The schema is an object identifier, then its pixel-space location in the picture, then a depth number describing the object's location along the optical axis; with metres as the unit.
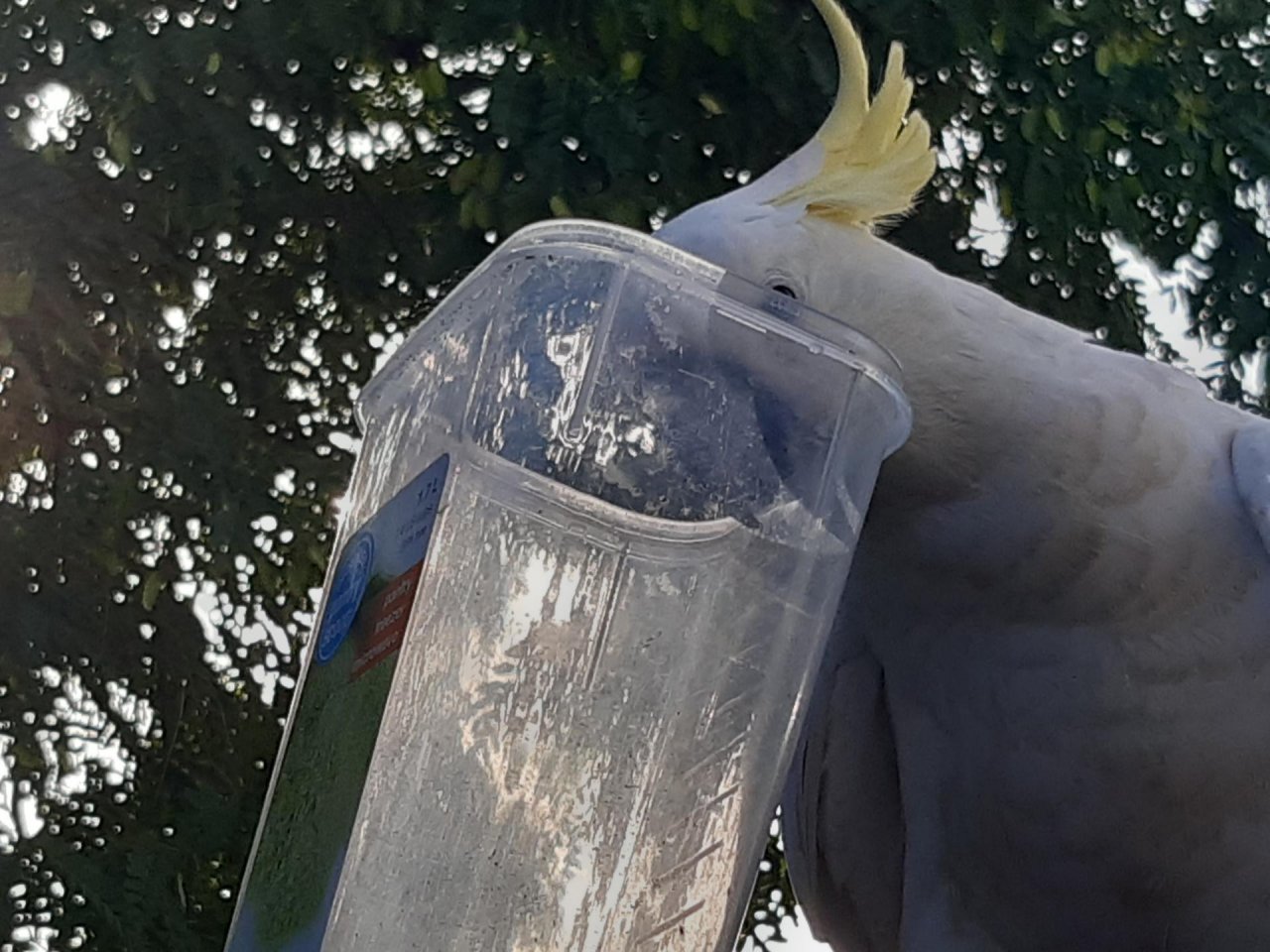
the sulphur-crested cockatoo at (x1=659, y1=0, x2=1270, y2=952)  0.78
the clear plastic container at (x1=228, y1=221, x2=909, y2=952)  0.53
